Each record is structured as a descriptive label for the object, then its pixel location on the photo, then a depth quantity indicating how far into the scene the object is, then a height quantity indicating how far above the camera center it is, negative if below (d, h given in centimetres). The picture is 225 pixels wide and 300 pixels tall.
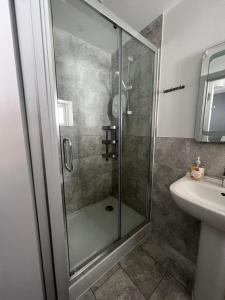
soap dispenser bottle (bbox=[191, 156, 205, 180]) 99 -31
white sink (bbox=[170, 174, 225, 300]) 70 -62
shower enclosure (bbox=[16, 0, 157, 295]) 95 -6
